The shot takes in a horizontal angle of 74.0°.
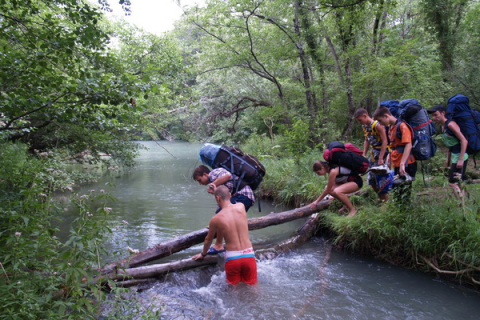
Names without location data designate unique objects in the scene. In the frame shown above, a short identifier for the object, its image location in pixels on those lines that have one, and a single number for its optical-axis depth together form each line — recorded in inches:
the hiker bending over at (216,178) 175.6
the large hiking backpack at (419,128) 194.1
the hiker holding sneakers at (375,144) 220.7
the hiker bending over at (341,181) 230.1
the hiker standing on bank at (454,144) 194.2
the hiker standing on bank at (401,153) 190.9
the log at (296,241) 208.7
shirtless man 153.9
